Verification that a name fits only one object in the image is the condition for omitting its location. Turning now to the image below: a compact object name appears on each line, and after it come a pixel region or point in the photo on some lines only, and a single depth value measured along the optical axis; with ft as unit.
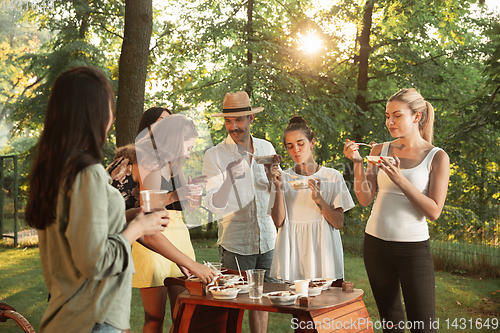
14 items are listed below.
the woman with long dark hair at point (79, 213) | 4.76
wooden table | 6.96
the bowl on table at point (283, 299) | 7.13
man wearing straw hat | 11.16
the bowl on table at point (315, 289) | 7.77
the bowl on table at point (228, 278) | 8.37
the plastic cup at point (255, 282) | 7.71
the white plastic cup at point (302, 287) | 7.59
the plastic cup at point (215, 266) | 8.52
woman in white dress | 9.62
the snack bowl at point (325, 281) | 8.26
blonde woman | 7.93
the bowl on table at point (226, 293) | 7.65
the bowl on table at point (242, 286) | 8.09
